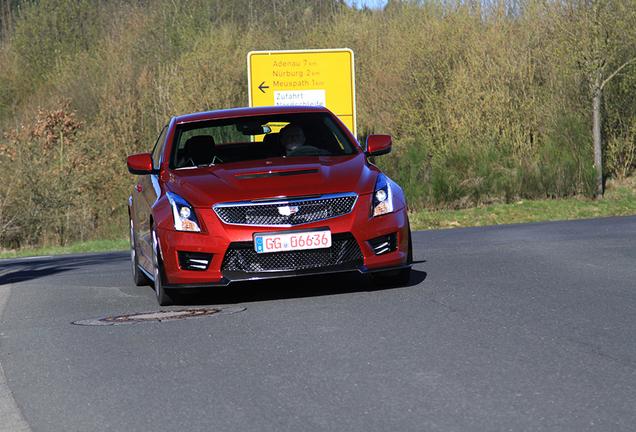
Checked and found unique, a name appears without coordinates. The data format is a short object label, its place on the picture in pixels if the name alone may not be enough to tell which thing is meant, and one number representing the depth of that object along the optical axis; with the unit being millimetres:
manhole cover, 13133
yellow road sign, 40469
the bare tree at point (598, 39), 41000
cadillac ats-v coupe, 13125
